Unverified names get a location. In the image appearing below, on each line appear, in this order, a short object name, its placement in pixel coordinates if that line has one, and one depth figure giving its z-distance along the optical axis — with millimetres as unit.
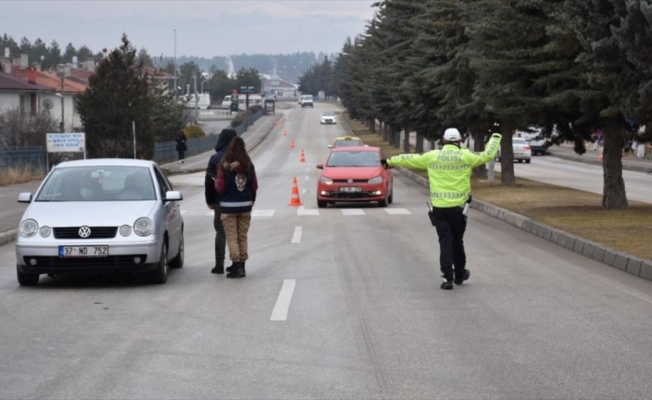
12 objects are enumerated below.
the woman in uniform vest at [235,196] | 13648
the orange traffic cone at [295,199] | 29641
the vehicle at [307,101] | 174625
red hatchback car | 28031
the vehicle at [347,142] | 45794
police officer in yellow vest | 12812
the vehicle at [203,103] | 186550
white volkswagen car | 12453
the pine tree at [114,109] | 46594
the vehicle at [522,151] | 63750
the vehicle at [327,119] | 120062
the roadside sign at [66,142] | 34969
